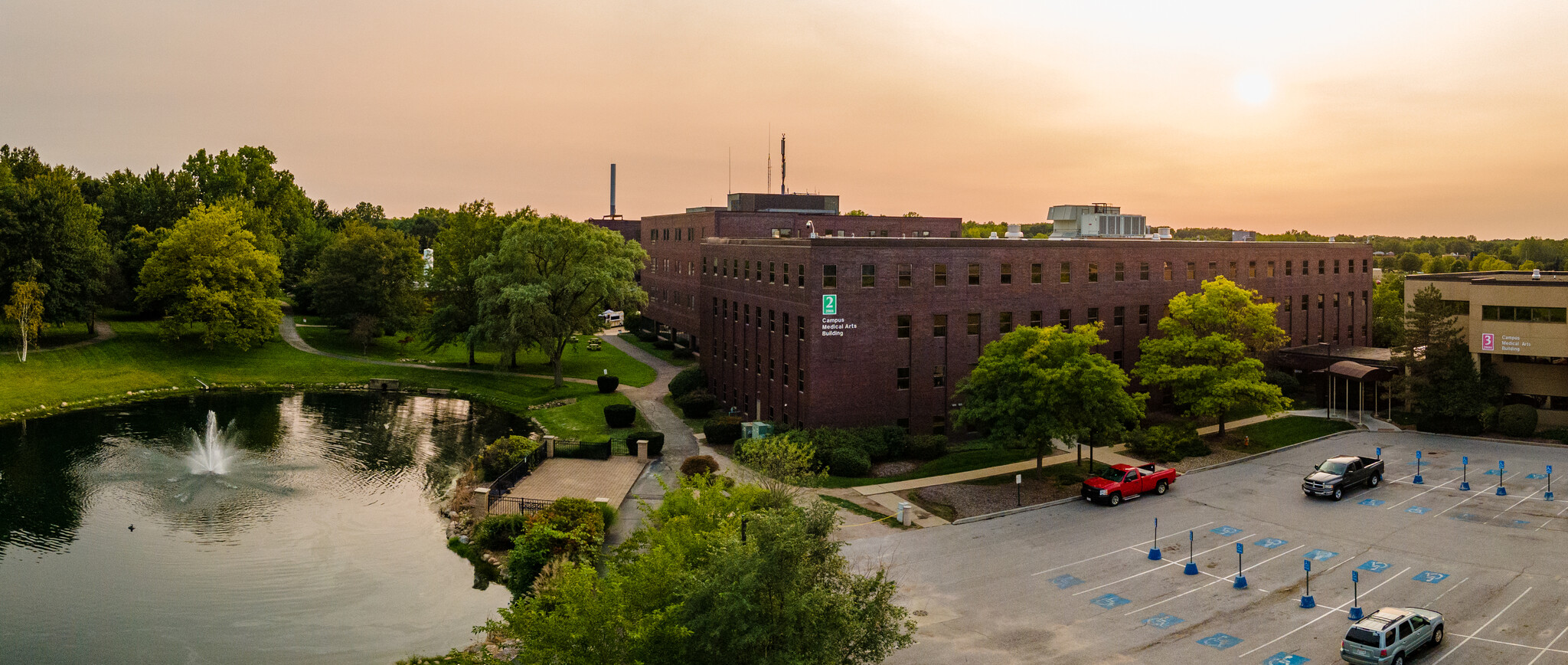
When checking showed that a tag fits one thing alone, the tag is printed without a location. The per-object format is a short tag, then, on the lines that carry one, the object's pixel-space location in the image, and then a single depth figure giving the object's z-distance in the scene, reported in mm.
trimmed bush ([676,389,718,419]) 64000
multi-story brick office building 53281
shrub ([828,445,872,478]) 47812
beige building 55844
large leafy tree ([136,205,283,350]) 85375
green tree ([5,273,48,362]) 77062
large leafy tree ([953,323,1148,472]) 45281
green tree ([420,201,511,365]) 84938
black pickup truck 43719
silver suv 25469
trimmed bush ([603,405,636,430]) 61438
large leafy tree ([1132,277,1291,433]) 53812
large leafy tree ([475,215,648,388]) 74750
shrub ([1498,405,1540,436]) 55750
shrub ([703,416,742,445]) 55250
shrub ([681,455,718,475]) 47250
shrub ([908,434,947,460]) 51125
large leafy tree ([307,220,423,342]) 92750
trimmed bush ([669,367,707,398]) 69625
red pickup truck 43406
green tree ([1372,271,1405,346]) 85312
